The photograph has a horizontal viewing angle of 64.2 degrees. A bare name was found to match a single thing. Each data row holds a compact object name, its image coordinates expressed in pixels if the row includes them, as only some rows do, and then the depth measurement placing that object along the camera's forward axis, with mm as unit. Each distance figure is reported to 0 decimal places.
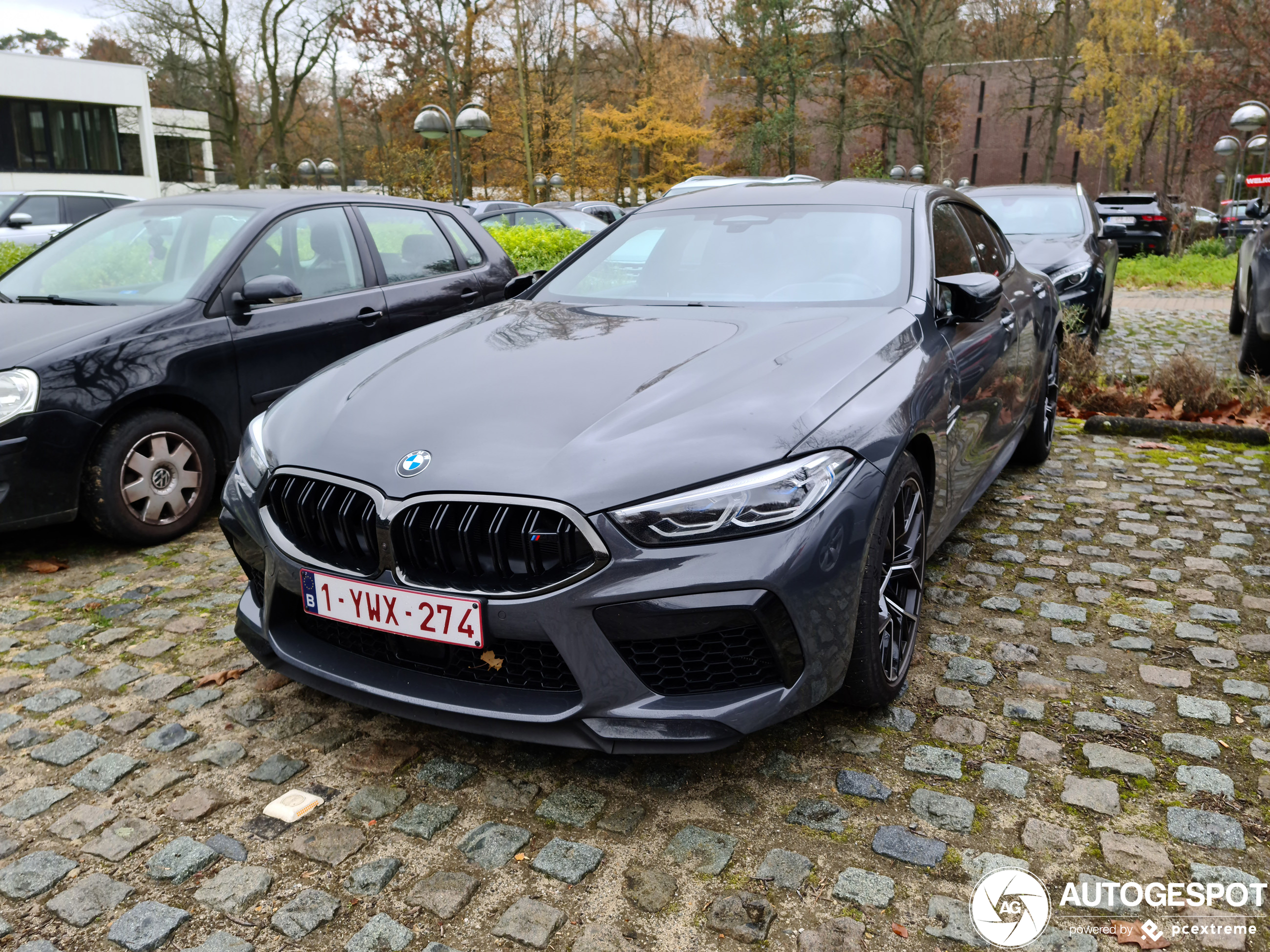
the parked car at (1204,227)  25703
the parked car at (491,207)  19453
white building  37406
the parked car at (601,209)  23500
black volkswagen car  4168
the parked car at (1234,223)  22609
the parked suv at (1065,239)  8414
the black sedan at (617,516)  2340
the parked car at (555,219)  18156
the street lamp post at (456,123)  17109
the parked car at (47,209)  14586
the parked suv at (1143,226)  22781
